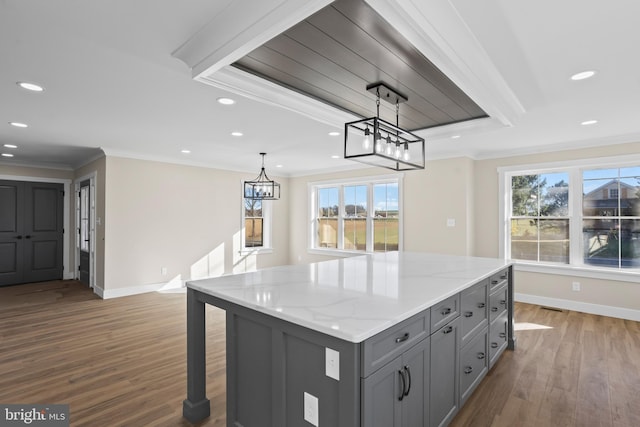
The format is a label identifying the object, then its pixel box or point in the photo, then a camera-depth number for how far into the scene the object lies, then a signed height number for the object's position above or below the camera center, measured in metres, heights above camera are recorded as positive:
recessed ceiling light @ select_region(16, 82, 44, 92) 2.62 +1.07
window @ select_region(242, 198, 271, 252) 7.24 -0.19
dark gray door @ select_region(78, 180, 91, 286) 6.00 -0.24
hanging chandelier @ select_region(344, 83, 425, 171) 2.26 +0.58
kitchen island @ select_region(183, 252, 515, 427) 1.37 -0.64
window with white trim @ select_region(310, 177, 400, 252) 6.37 +0.02
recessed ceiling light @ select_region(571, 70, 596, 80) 2.42 +1.06
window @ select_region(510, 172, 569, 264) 4.86 -0.03
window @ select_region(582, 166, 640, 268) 4.32 -0.03
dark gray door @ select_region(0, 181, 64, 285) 6.14 -0.27
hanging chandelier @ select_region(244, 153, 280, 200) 6.76 +0.60
